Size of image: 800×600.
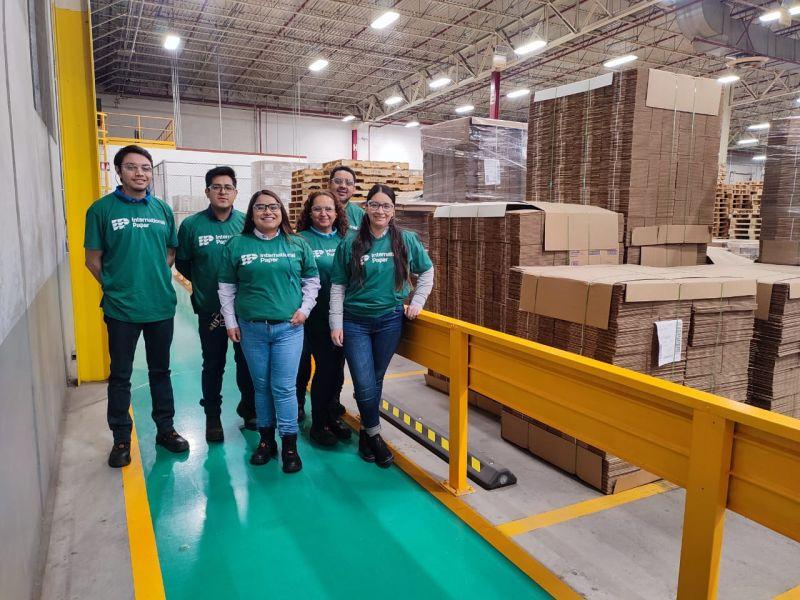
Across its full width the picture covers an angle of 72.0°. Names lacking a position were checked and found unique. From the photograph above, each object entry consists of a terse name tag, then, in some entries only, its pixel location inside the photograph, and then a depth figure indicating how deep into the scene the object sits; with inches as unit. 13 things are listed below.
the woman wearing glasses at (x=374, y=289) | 135.9
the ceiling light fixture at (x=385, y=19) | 498.6
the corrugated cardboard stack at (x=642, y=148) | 174.7
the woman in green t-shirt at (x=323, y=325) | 155.8
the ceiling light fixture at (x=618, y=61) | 570.3
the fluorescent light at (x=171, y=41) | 564.3
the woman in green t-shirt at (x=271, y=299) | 135.7
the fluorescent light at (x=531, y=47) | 535.6
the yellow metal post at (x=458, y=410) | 128.2
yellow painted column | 196.4
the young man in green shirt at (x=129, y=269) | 139.0
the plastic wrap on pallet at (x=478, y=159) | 247.8
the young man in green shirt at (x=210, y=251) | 154.6
